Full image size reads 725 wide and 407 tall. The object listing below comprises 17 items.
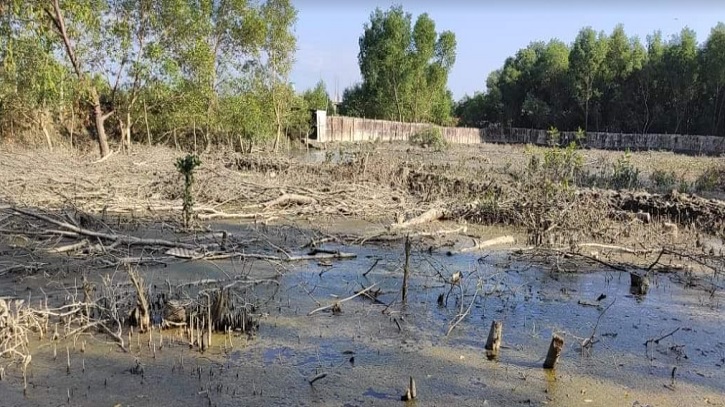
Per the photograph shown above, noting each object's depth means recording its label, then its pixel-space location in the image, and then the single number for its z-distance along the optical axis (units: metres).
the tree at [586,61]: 44.66
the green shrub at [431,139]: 30.72
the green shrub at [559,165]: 14.31
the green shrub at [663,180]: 15.72
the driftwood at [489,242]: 8.50
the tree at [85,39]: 14.34
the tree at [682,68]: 41.31
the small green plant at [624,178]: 15.36
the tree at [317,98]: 41.47
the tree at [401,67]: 46.62
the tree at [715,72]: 39.41
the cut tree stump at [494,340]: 4.71
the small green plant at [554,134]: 15.22
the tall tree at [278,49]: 24.56
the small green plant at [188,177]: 8.69
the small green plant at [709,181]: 15.18
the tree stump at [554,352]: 4.34
